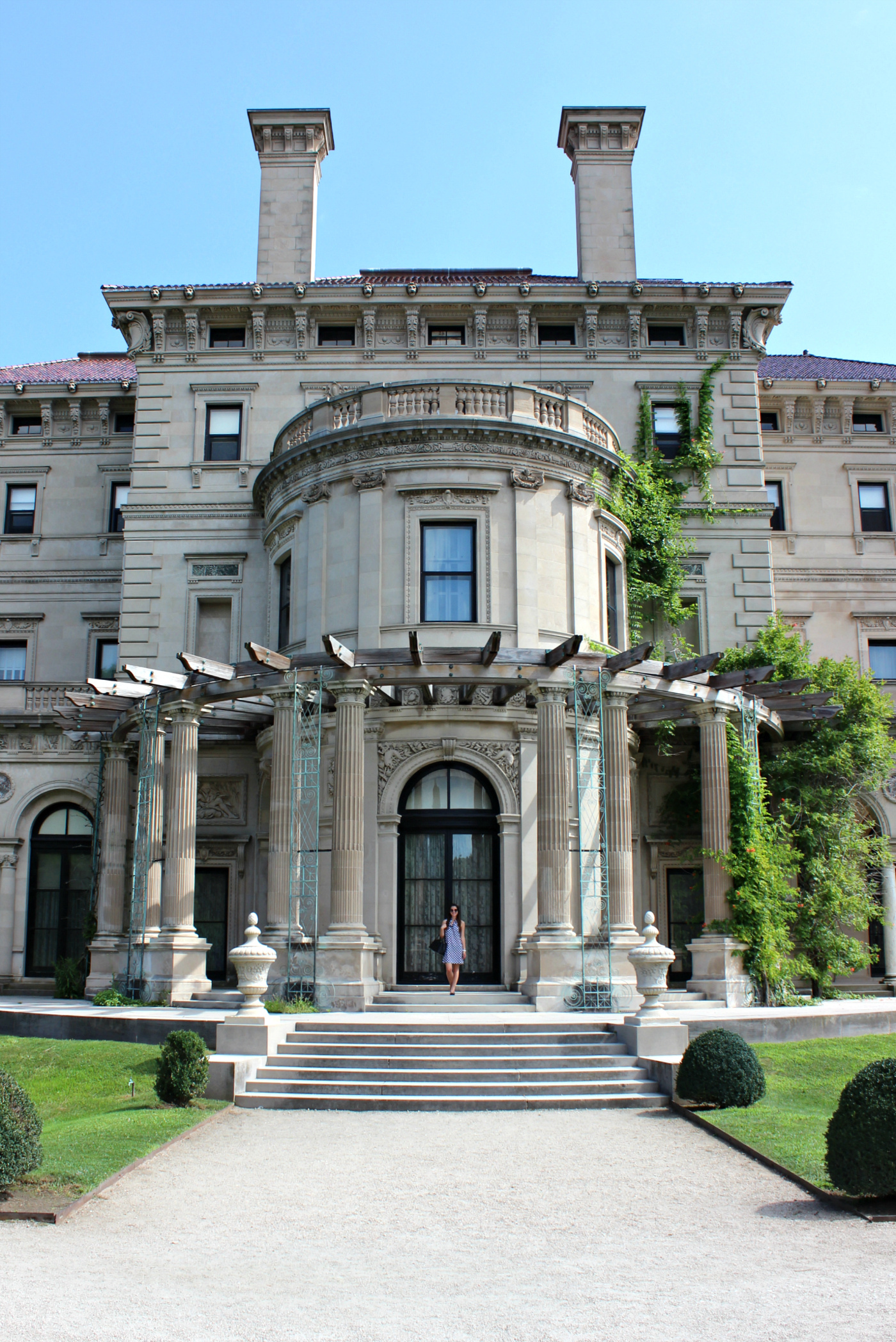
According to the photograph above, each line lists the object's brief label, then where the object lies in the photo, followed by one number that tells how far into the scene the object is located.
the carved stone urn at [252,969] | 17.02
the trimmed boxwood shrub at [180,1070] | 14.48
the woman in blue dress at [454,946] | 21.48
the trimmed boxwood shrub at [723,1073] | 13.98
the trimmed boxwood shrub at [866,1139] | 9.53
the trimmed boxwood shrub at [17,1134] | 9.80
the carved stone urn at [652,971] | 17.02
